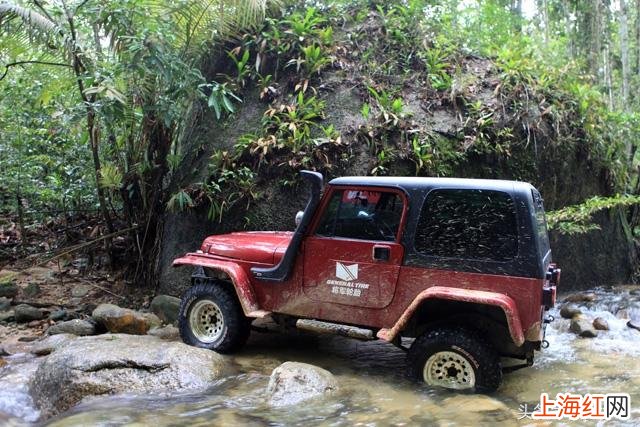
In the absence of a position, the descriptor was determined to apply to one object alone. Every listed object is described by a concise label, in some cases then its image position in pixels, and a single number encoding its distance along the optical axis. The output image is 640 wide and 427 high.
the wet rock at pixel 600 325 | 6.53
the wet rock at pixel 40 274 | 8.27
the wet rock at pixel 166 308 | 6.69
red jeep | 4.25
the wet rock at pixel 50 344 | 5.66
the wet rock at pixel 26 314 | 6.93
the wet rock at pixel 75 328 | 6.25
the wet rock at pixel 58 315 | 6.98
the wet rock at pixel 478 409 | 3.74
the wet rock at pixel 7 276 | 7.84
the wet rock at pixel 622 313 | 7.11
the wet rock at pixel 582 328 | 6.35
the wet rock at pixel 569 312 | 6.98
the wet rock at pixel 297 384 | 4.19
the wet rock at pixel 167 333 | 5.93
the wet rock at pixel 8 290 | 7.68
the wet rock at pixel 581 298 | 7.67
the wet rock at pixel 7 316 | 6.98
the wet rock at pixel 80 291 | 7.73
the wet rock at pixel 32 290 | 7.72
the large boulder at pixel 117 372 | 4.37
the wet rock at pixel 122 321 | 6.19
